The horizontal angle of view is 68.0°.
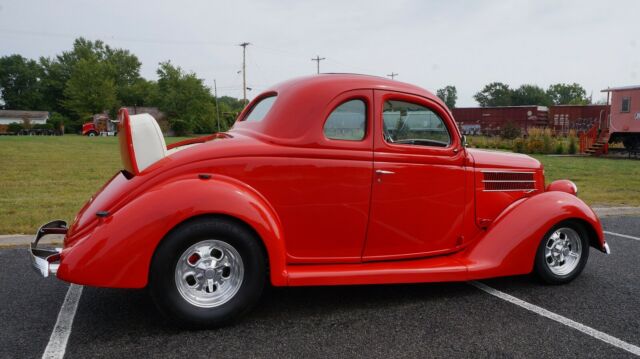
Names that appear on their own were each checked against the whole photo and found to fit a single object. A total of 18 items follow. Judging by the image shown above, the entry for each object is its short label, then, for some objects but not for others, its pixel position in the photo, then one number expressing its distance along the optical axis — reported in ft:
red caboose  71.56
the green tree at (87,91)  244.63
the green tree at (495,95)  354.74
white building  263.02
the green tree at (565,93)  410.10
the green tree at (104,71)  294.05
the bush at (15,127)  210.79
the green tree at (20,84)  304.71
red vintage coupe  10.49
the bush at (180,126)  236.43
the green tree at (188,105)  241.76
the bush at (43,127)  216.33
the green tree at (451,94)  390.58
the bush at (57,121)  218.83
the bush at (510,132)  101.82
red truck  193.06
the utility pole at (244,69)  177.13
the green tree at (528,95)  345.31
